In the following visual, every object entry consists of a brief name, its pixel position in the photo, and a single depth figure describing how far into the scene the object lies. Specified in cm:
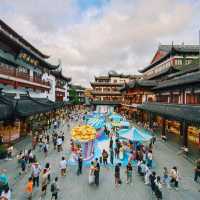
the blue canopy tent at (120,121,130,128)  2884
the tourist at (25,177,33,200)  1063
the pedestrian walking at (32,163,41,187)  1188
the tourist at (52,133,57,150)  2152
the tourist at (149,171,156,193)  1132
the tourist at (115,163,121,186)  1266
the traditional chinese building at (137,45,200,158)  2062
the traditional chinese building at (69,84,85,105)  8999
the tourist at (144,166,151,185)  1296
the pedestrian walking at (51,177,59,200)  1042
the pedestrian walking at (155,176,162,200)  1066
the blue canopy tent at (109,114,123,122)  3259
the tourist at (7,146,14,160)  1730
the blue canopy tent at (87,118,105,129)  2708
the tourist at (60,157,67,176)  1393
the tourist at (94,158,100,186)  1265
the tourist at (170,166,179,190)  1249
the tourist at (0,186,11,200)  909
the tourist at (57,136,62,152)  2058
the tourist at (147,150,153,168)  1586
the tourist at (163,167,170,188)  1284
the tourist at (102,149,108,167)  1623
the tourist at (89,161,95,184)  1274
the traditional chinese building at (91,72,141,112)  7369
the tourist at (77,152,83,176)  1448
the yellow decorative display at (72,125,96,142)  1844
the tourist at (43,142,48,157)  1889
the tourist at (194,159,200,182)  1337
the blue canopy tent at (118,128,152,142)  1833
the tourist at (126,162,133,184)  1309
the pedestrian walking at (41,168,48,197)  1094
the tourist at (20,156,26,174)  1428
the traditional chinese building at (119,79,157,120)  4278
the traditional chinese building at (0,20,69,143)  2073
